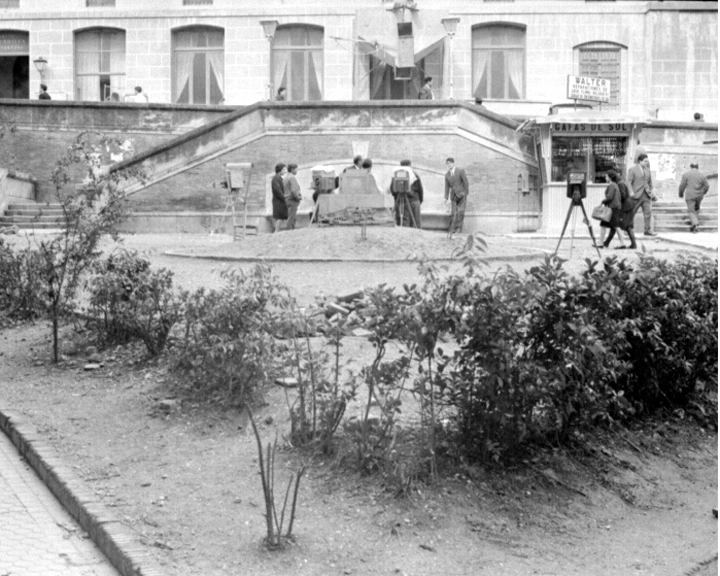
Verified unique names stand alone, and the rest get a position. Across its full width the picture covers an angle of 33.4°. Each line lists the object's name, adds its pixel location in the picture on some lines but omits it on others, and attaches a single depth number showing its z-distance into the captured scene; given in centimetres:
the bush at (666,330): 836
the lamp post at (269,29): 3825
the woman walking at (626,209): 2056
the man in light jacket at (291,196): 2486
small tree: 1073
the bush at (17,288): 1206
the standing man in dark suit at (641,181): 2331
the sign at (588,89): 2827
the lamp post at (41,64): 3903
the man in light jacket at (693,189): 2664
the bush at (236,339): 822
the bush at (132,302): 988
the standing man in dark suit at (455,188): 2661
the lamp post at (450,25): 3759
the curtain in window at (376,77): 3872
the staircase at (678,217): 2773
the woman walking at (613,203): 2020
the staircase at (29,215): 2689
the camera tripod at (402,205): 2480
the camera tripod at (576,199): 1769
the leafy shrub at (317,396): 734
